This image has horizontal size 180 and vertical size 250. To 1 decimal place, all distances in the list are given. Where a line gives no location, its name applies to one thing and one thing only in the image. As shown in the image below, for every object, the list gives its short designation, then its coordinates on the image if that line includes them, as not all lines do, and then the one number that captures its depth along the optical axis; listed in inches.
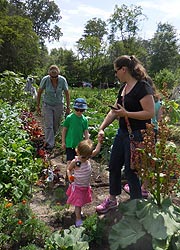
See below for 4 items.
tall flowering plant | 55.2
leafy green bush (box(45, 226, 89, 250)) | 60.1
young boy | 98.9
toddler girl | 79.9
